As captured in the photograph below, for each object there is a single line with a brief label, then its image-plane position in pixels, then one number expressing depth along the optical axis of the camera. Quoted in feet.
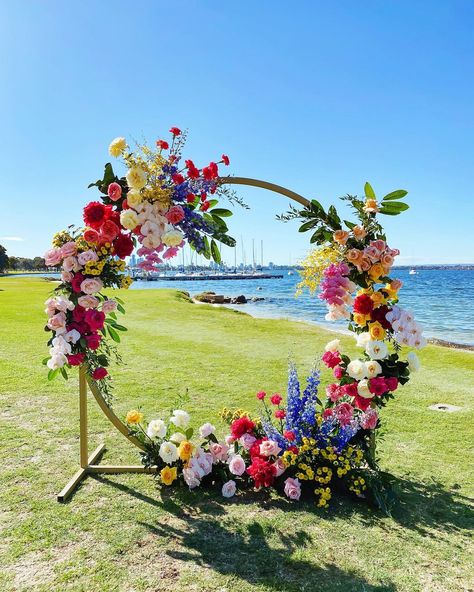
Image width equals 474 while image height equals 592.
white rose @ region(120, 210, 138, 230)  12.39
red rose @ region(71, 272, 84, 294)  13.17
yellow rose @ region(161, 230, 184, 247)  12.77
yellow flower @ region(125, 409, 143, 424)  14.74
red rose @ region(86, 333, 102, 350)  13.50
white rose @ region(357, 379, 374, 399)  12.87
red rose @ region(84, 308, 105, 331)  13.25
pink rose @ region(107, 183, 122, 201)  12.59
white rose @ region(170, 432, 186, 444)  14.42
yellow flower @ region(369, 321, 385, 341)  12.89
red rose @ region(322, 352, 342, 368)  13.76
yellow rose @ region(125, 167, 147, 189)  12.41
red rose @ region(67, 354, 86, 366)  13.43
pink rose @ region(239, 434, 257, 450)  14.56
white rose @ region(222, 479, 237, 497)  13.57
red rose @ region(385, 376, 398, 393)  12.92
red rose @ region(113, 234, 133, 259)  13.26
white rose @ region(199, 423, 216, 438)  14.82
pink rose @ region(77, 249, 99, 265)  12.91
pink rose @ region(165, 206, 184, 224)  13.00
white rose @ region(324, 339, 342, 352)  14.28
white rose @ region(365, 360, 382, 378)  12.80
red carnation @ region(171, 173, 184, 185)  12.98
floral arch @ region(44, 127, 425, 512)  12.85
